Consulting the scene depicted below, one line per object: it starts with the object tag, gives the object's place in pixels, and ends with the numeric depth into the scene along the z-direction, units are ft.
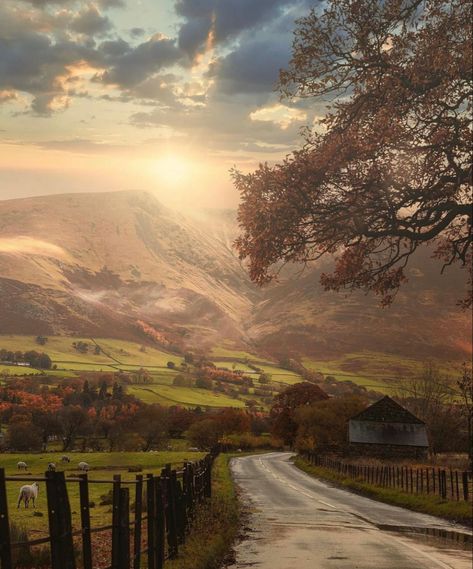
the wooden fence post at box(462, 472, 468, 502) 104.74
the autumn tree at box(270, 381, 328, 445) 415.85
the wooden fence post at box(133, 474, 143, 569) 41.34
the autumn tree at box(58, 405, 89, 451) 532.60
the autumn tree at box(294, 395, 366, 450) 318.86
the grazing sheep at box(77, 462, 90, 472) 324.21
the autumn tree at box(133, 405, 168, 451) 533.55
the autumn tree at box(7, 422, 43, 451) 485.56
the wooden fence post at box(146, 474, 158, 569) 45.83
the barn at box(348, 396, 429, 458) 277.85
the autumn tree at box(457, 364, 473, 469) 57.68
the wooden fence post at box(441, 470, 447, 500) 115.22
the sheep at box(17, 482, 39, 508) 155.20
